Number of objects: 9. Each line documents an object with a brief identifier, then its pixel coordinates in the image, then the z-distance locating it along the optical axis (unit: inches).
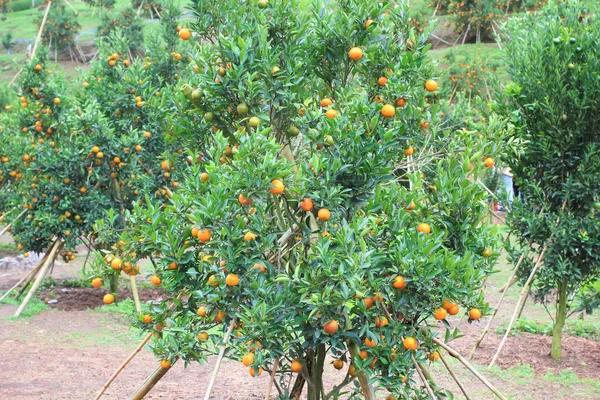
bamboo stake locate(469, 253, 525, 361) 285.1
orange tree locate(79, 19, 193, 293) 354.6
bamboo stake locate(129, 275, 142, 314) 328.5
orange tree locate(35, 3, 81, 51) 1274.6
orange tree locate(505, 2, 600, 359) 272.5
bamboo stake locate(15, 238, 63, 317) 350.0
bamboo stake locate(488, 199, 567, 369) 275.0
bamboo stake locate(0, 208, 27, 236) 383.2
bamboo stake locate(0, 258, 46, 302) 368.8
